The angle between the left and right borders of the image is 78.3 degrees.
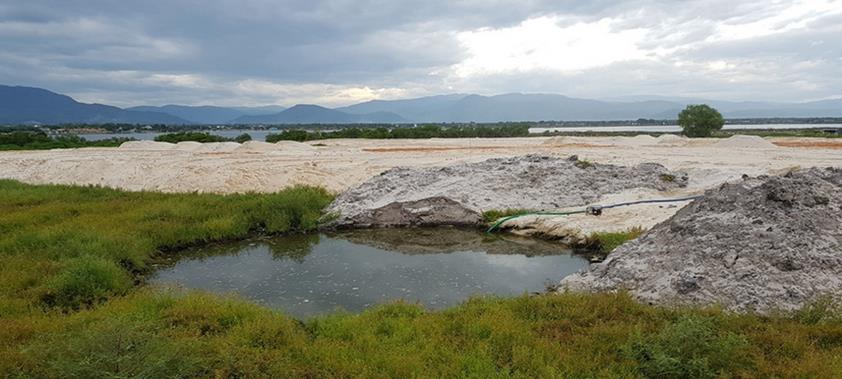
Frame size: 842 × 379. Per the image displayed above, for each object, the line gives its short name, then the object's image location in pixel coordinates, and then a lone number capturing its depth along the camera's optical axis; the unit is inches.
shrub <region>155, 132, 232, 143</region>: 1951.3
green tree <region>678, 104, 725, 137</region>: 2233.0
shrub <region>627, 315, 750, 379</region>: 218.5
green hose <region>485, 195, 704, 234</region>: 585.6
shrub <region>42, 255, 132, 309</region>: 330.6
